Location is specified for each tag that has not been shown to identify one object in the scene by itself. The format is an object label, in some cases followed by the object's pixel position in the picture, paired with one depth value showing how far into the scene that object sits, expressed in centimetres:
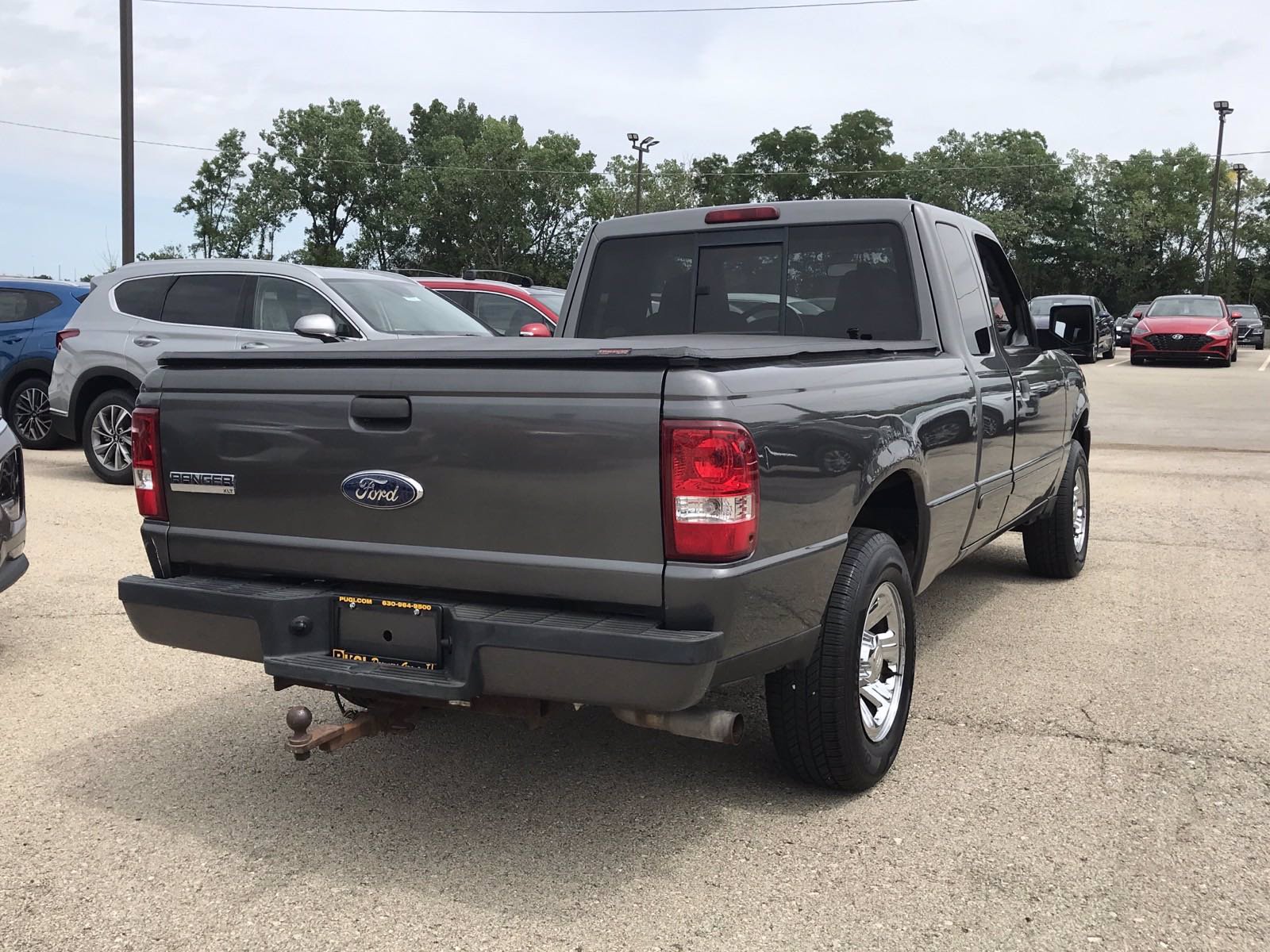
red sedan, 2694
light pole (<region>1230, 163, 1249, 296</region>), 6669
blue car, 1221
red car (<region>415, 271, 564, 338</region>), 1345
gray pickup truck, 295
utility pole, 1945
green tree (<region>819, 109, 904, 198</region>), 8156
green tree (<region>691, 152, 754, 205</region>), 7962
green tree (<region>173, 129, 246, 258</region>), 7200
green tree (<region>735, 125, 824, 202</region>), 8125
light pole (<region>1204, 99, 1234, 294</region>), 5239
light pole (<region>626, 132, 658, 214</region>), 5391
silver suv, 973
